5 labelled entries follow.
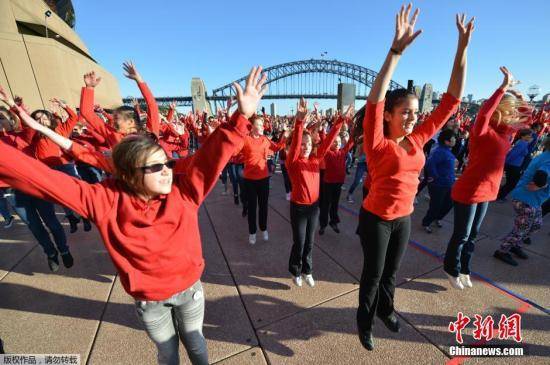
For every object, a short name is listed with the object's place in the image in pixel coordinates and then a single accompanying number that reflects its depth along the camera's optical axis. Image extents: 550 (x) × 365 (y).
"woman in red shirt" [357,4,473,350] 1.79
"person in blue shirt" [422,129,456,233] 4.18
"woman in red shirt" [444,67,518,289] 2.53
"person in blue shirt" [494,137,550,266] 2.89
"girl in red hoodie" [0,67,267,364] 1.24
